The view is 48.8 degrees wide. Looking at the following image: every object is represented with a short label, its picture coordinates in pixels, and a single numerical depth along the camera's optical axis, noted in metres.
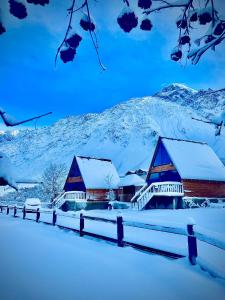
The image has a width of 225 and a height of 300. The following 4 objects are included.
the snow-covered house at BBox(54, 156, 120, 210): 27.52
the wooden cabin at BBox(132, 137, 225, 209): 20.67
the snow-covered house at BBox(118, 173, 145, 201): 27.91
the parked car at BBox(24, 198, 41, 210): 26.72
